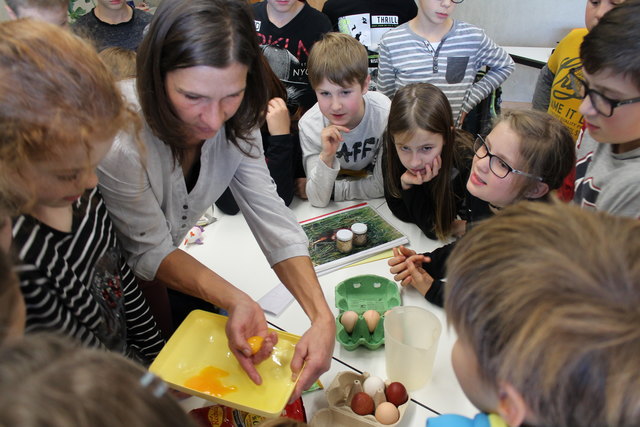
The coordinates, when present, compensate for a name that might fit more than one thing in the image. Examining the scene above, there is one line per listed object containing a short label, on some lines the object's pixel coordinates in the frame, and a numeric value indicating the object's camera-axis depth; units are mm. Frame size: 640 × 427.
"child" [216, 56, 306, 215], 1656
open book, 1413
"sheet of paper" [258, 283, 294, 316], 1254
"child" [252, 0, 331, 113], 2219
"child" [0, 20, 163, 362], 611
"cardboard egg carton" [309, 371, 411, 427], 901
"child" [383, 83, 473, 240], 1514
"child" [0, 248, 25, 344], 467
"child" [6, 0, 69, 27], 1859
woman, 902
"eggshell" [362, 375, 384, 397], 951
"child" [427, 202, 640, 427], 416
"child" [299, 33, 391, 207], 1692
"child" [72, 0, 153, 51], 2400
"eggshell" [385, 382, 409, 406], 932
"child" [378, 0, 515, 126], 2164
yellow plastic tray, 858
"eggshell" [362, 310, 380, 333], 1110
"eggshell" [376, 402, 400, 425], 895
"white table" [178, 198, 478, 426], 981
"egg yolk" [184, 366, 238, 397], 881
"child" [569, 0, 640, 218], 968
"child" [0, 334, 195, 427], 289
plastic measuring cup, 958
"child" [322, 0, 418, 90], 2570
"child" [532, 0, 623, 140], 1878
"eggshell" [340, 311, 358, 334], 1116
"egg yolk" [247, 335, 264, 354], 940
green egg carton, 1120
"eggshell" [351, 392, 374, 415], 914
